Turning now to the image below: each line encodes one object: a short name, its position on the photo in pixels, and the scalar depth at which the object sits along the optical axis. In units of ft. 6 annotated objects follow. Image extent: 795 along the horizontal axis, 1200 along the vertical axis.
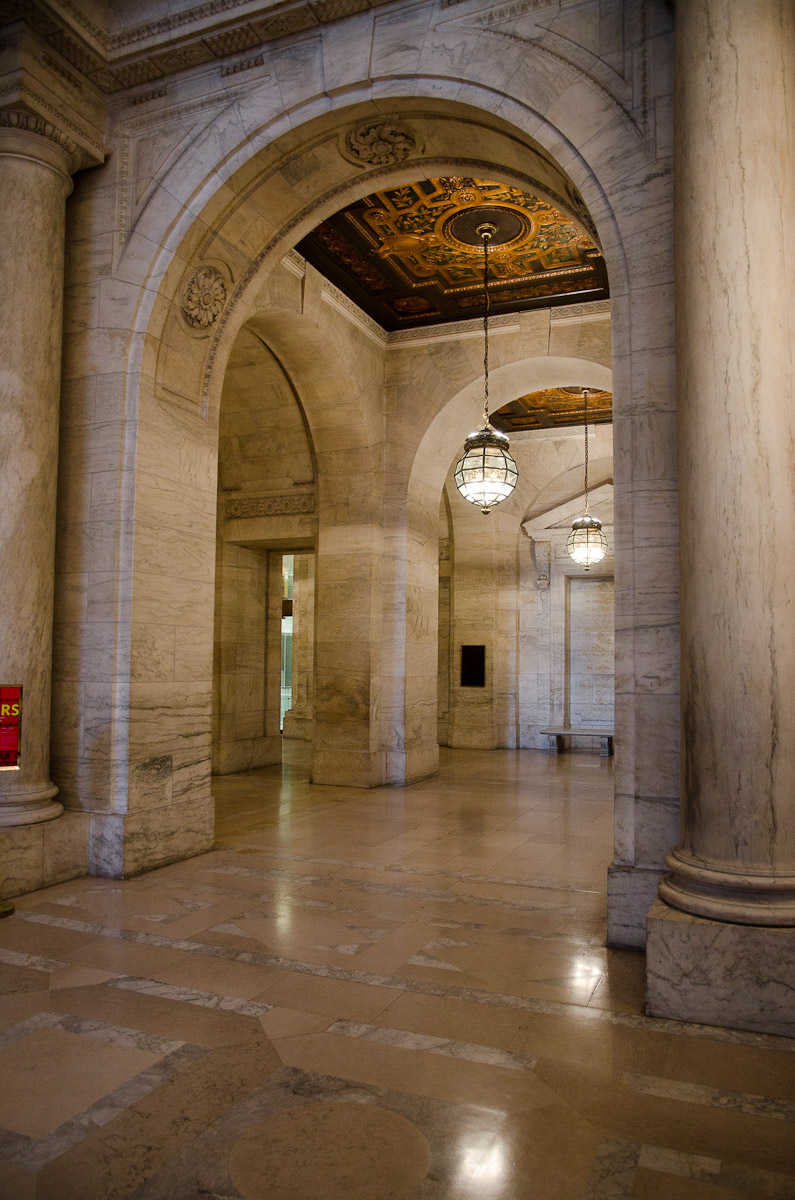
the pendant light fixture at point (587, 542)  47.09
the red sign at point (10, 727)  18.84
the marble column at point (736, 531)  11.90
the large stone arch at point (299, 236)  15.38
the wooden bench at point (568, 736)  49.16
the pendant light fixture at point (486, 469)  29.89
